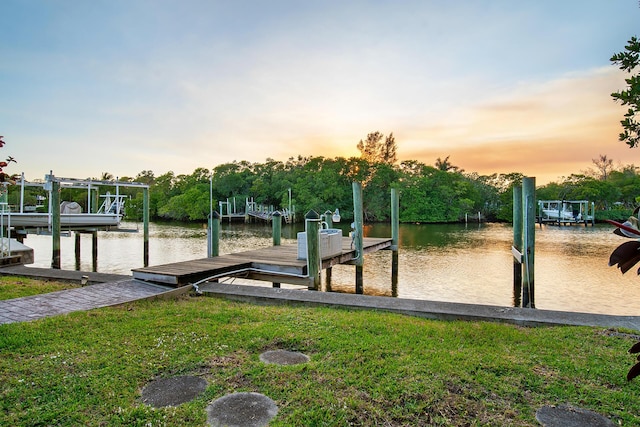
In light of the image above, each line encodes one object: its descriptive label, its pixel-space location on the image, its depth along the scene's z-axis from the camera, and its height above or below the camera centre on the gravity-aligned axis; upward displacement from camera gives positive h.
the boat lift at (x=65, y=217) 10.87 -0.13
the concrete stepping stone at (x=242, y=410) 2.46 -1.40
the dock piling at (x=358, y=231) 9.83 -0.53
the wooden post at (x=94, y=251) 15.58 -1.68
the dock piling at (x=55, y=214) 10.73 -0.03
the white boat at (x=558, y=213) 38.50 -0.20
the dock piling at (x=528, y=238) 7.38 -0.55
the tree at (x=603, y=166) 52.47 +6.49
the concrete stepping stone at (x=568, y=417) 2.46 -1.43
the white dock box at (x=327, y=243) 8.56 -0.77
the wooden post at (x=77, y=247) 15.90 -1.53
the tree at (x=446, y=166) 66.31 +8.34
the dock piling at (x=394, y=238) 12.58 -0.94
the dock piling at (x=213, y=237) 9.52 -0.64
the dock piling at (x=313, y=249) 7.70 -0.78
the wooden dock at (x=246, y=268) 6.69 -1.15
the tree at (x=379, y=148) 58.91 +10.29
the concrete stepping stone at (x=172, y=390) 2.70 -1.38
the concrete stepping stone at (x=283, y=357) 3.43 -1.40
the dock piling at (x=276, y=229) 11.60 -0.54
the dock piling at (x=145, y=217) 14.45 -0.18
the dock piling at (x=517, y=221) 9.22 -0.25
